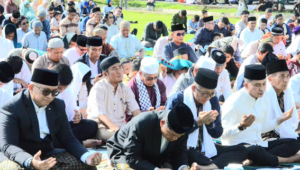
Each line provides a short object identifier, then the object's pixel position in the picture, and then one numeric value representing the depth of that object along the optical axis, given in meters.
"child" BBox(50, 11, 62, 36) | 14.28
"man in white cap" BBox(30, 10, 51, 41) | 12.14
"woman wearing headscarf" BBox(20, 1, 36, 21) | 16.86
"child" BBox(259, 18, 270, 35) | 13.19
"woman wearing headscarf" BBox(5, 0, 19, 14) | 17.02
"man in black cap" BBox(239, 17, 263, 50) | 11.82
